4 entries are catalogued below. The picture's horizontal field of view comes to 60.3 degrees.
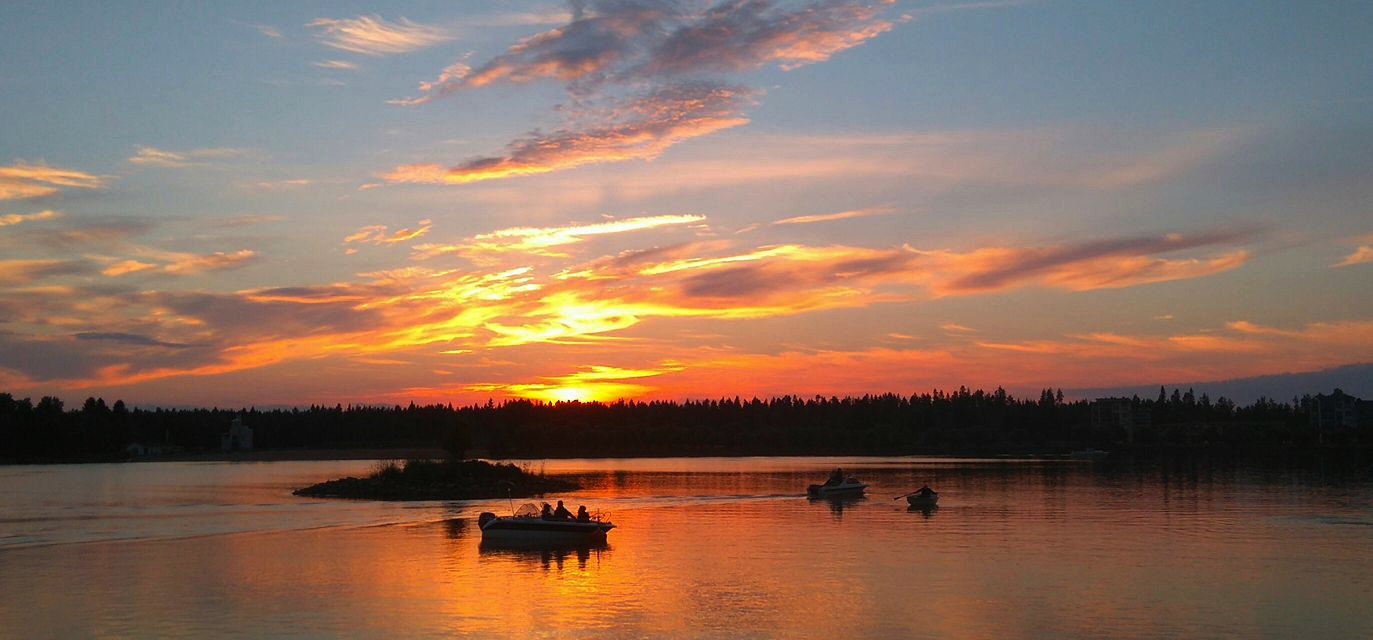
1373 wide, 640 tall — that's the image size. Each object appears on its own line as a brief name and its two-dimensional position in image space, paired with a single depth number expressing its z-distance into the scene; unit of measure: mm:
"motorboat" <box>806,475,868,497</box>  69188
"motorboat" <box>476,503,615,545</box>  44000
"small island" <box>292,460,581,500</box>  73312
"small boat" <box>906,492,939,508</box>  60719
